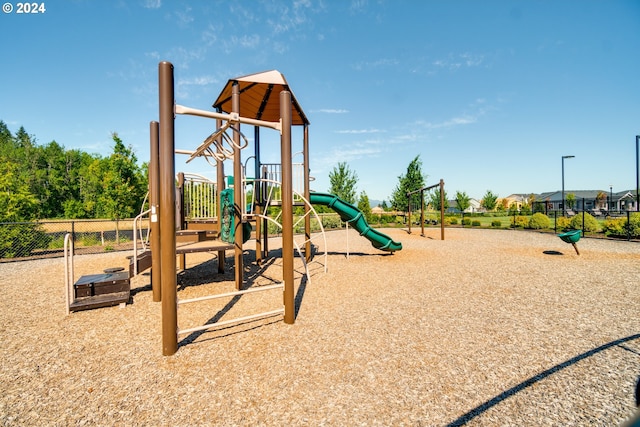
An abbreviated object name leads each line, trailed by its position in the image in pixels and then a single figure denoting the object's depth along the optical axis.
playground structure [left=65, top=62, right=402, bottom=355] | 3.22
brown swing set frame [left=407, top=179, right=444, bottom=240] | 14.52
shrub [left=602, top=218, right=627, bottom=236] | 14.07
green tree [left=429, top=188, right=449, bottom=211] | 38.81
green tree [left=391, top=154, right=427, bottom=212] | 27.80
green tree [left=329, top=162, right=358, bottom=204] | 27.56
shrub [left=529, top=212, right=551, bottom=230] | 19.17
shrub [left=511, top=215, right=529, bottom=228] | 20.75
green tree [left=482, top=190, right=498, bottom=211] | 54.97
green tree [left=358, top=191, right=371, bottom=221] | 29.60
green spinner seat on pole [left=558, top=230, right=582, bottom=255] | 9.27
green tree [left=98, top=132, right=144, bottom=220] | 13.88
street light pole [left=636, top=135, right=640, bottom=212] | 18.27
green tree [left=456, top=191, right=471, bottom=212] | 43.53
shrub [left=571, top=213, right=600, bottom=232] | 16.05
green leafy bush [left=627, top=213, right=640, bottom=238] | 13.29
